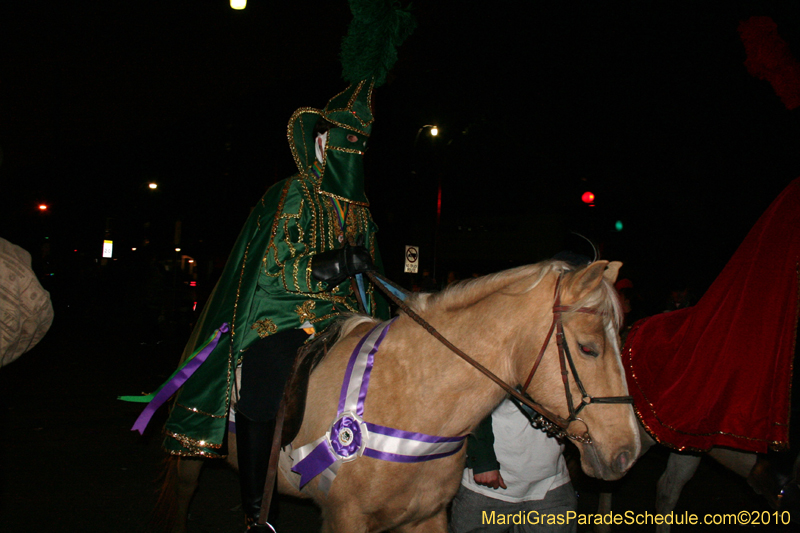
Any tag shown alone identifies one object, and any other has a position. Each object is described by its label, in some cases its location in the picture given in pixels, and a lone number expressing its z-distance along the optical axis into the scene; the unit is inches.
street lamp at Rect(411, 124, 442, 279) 665.2
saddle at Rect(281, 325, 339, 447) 108.8
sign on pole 562.9
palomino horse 89.3
